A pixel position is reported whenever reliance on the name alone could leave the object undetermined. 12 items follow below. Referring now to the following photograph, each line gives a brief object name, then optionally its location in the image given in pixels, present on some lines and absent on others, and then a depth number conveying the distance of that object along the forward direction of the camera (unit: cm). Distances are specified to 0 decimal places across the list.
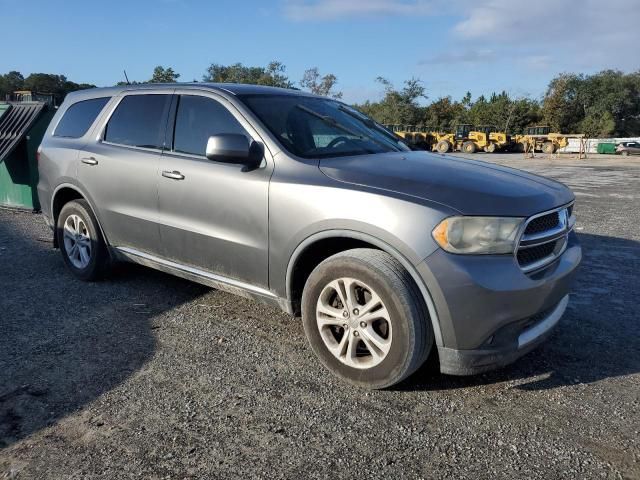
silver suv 280
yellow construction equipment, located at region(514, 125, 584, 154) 3744
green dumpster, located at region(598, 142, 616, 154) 4031
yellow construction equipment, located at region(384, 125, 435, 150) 3823
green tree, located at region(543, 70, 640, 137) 5897
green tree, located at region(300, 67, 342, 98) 6222
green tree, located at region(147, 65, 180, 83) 6531
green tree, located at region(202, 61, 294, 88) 6117
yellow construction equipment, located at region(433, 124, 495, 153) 3778
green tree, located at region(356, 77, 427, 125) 6228
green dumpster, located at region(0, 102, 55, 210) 825
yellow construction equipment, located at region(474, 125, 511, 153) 3853
